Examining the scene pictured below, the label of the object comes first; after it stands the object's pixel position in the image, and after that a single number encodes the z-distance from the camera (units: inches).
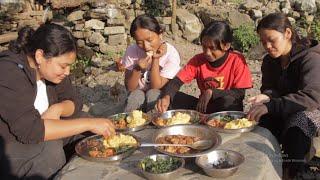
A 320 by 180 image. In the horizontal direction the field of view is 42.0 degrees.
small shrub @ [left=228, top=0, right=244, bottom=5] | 453.1
